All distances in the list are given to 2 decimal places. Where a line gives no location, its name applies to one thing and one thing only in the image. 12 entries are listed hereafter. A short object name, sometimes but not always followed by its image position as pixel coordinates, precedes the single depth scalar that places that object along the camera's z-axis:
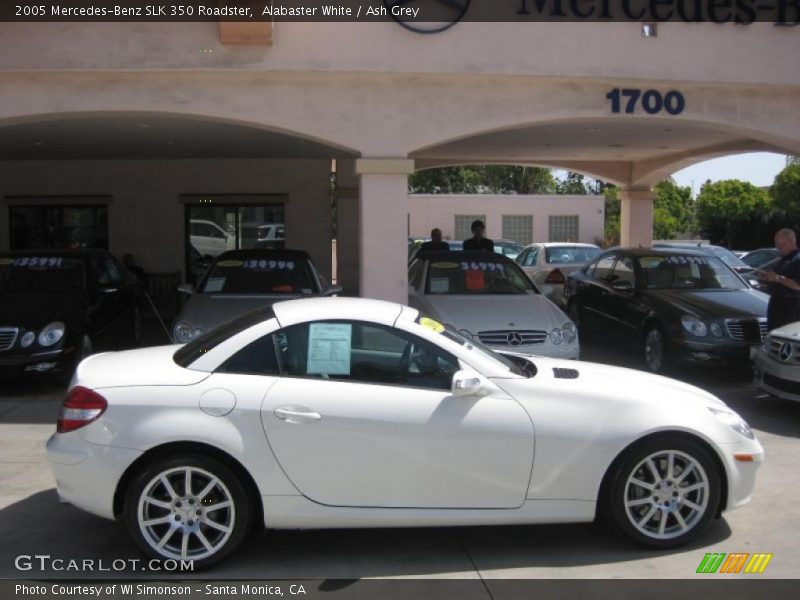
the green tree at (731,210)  38.19
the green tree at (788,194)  34.78
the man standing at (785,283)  9.12
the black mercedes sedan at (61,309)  9.18
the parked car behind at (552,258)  18.09
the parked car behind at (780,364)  8.12
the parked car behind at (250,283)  9.75
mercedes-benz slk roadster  4.73
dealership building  9.59
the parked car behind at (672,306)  10.07
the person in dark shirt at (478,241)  14.44
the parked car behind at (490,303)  9.26
